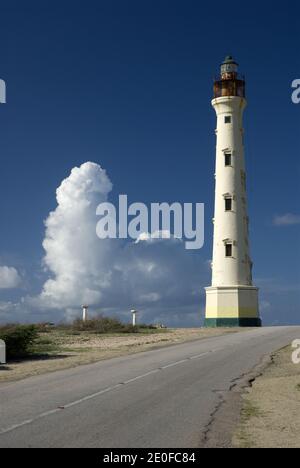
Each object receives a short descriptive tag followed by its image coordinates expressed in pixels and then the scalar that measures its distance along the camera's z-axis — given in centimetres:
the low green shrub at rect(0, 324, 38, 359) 2623
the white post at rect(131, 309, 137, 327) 5364
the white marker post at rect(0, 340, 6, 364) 2508
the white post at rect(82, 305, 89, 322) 5075
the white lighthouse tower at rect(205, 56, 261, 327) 5319
